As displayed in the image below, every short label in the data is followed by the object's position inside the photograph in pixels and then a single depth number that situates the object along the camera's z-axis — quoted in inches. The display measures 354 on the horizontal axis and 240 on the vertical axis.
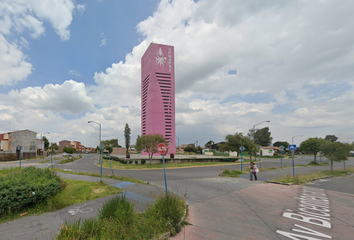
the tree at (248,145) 1214.9
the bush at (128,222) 172.9
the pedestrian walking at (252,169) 600.0
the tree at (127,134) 2301.7
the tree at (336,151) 813.2
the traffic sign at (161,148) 313.1
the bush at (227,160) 1606.3
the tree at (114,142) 4613.7
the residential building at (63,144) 5543.3
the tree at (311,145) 1376.7
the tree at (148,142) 1316.4
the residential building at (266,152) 2875.2
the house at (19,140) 2448.3
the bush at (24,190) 240.0
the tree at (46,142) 3865.2
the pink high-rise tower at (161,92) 2647.6
